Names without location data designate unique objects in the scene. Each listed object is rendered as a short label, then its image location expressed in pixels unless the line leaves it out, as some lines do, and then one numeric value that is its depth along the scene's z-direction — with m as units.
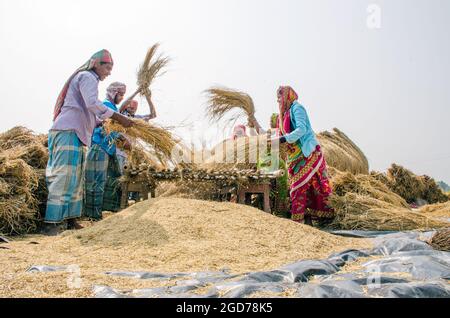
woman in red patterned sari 4.70
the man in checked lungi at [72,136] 4.19
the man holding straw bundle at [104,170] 5.26
